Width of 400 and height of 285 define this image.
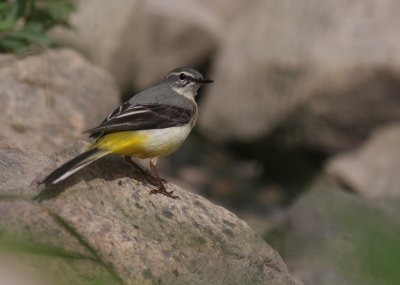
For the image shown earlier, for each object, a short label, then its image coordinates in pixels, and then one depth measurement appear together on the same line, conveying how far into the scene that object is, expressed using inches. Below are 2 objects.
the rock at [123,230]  339.6
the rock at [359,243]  193.8
